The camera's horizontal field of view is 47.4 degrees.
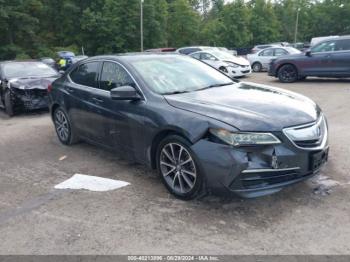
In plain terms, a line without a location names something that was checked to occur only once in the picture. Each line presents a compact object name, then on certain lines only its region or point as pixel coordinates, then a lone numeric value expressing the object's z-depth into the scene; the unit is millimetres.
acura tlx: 3912
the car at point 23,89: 10023
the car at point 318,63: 13406
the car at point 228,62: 17281
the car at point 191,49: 20442
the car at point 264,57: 20688
